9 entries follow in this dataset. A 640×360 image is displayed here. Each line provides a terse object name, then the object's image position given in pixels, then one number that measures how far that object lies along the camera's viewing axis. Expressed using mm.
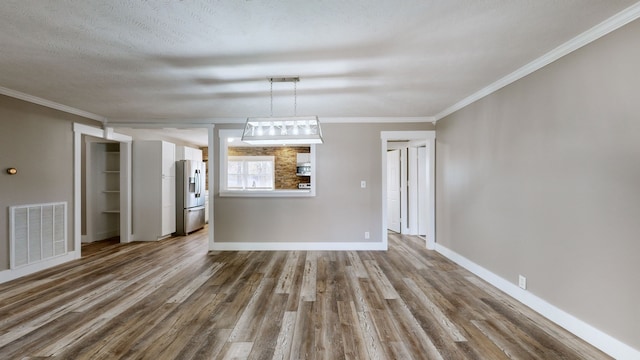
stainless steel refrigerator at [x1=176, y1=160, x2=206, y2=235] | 6488
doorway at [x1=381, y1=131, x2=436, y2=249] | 5035
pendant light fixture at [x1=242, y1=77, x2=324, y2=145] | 3227
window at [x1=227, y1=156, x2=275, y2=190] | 9148
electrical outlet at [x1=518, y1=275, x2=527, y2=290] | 2851
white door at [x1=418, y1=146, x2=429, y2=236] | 6102
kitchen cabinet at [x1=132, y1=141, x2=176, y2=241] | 5902
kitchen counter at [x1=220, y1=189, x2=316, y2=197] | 5059
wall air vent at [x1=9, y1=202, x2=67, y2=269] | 3633
